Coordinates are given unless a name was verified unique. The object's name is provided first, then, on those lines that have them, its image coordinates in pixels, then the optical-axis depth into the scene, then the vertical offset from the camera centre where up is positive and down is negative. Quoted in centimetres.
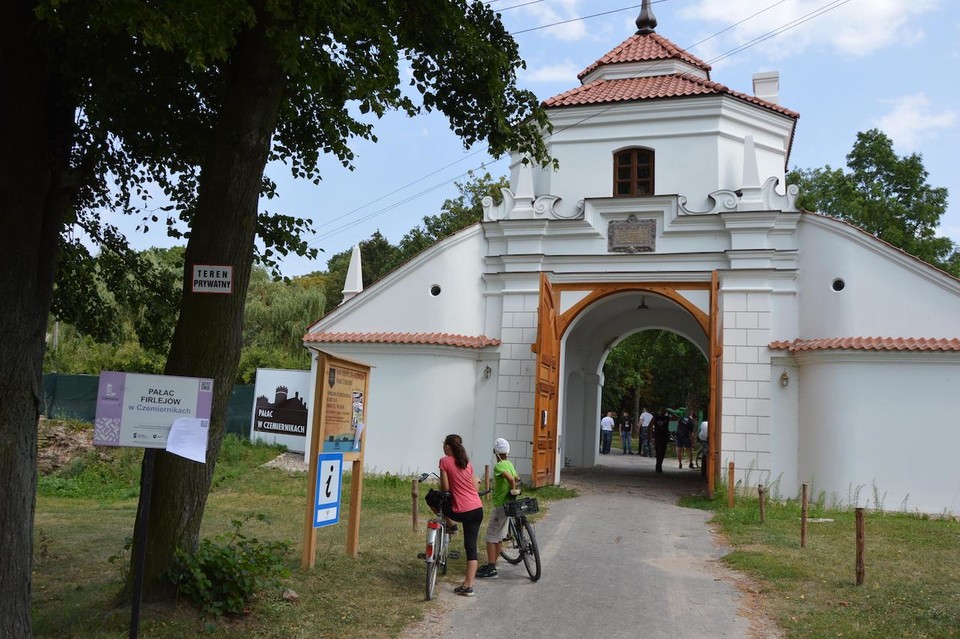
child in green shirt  891 -104
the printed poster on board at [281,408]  2100 -23
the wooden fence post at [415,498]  1041 -125
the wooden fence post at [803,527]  1060 -136
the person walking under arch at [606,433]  2919 -66
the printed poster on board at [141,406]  528 -10
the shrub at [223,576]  645 -150
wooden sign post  843 -23
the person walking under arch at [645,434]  2959 -64
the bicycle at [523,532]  860 -134
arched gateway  1510 +237
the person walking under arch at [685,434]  2480 -46
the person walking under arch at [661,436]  2197 -50
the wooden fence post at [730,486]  1484 -121
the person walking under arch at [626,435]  3111 -74
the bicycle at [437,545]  778 -139
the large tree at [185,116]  564 +261
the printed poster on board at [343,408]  884 -8
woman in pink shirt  820 -87
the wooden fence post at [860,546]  838 -124
